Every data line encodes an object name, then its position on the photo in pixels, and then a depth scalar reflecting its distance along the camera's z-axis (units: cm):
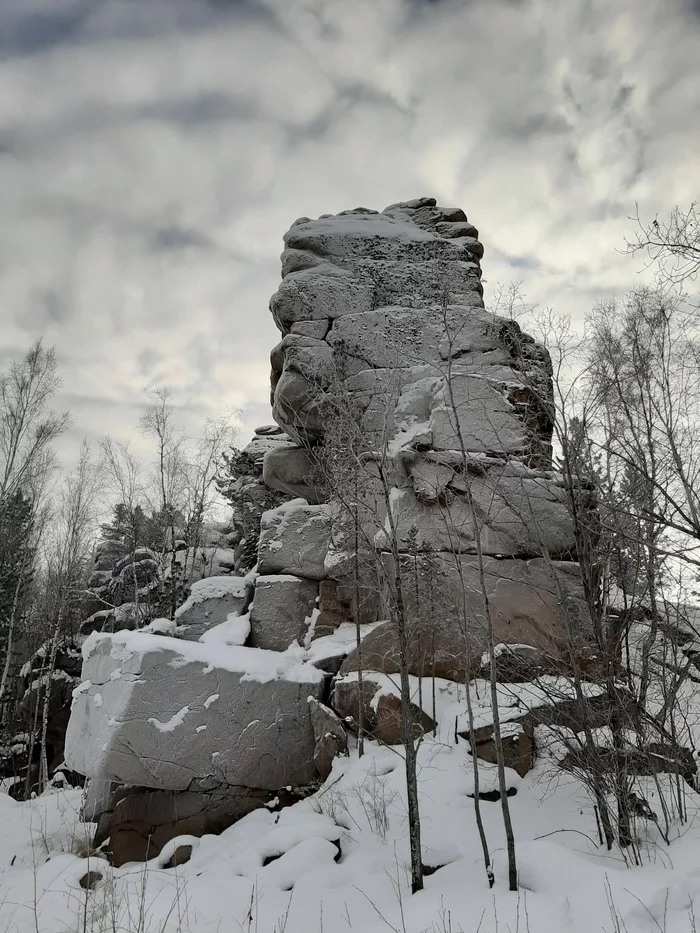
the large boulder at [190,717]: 820
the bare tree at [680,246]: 484
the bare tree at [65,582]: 1625
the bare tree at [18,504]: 1659
